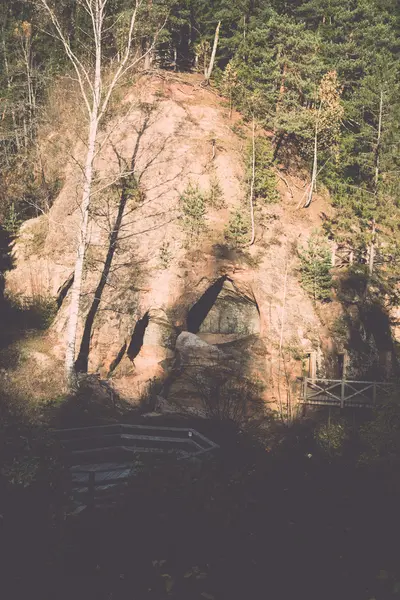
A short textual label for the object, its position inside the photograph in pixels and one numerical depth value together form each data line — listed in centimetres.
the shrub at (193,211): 2527
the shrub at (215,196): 2695
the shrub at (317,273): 2411
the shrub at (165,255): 2372
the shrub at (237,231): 2531
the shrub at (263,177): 2742
